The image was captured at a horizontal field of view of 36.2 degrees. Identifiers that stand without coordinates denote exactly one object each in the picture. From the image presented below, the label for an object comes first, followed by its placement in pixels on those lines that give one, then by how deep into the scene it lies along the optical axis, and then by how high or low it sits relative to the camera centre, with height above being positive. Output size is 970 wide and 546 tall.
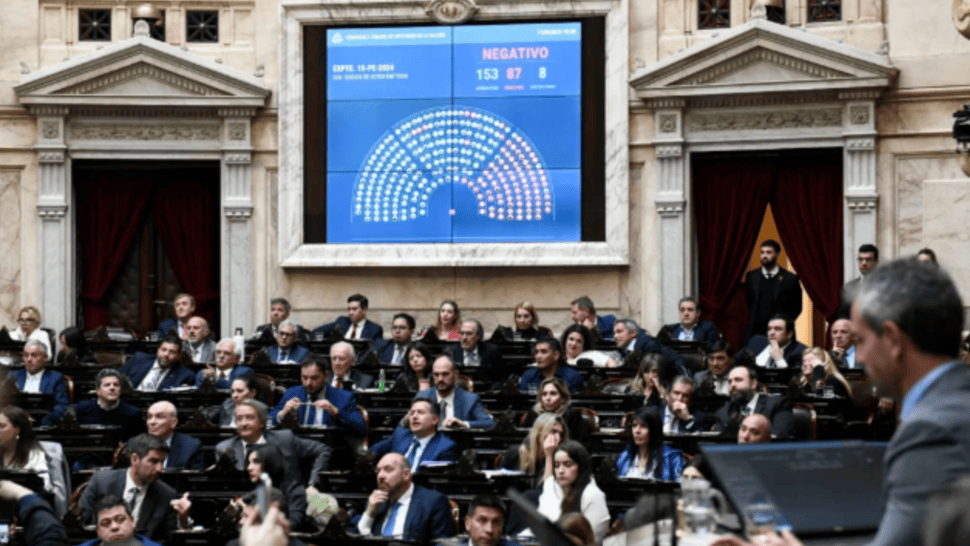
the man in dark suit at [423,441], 9.51 -1.19
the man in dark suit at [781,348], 12.20 -0.74
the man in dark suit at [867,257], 12.88 +0.01
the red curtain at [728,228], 15.39 +0.32
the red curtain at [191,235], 16.27 +0.26
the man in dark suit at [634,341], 12.38 -0.72
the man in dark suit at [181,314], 14.13 -0.53
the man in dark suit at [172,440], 9.45 -1.17
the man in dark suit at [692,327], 13.42 -0.62
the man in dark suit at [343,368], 11.70 -0.86
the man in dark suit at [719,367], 11.38 -0.84
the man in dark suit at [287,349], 13.04 -0.80
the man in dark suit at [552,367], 11.37 -0.85
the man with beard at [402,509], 7.80 -1.33
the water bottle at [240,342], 13.04 -0.74
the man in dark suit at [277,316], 14.21 -0.55
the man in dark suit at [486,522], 6.75 -1.20
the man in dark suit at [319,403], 10.43 -1.04
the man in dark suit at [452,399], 10.55 -1.01
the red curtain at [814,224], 15.05 +0.35
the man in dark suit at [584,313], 13.68 -0.50
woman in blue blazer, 8.77 -1.16
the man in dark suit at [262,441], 9.33 -1.17
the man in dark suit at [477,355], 12.27 -0.82
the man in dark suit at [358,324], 14.18 -0.63
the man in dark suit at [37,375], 11.71 -0.94
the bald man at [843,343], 11.78 -0.69
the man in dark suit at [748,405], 9.45 -0.98
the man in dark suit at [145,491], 8.19 -1.32
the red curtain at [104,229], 16.19 +0.33
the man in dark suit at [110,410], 10.63 -1.09
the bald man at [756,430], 8.18 -0.95
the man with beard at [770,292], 13.87 -0.31
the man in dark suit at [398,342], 13.31 -0.75
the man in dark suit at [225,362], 12.17 -0.86
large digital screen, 15.41 +1.31
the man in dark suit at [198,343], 13.26 -0.76
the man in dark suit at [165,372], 12.16 -0.94
